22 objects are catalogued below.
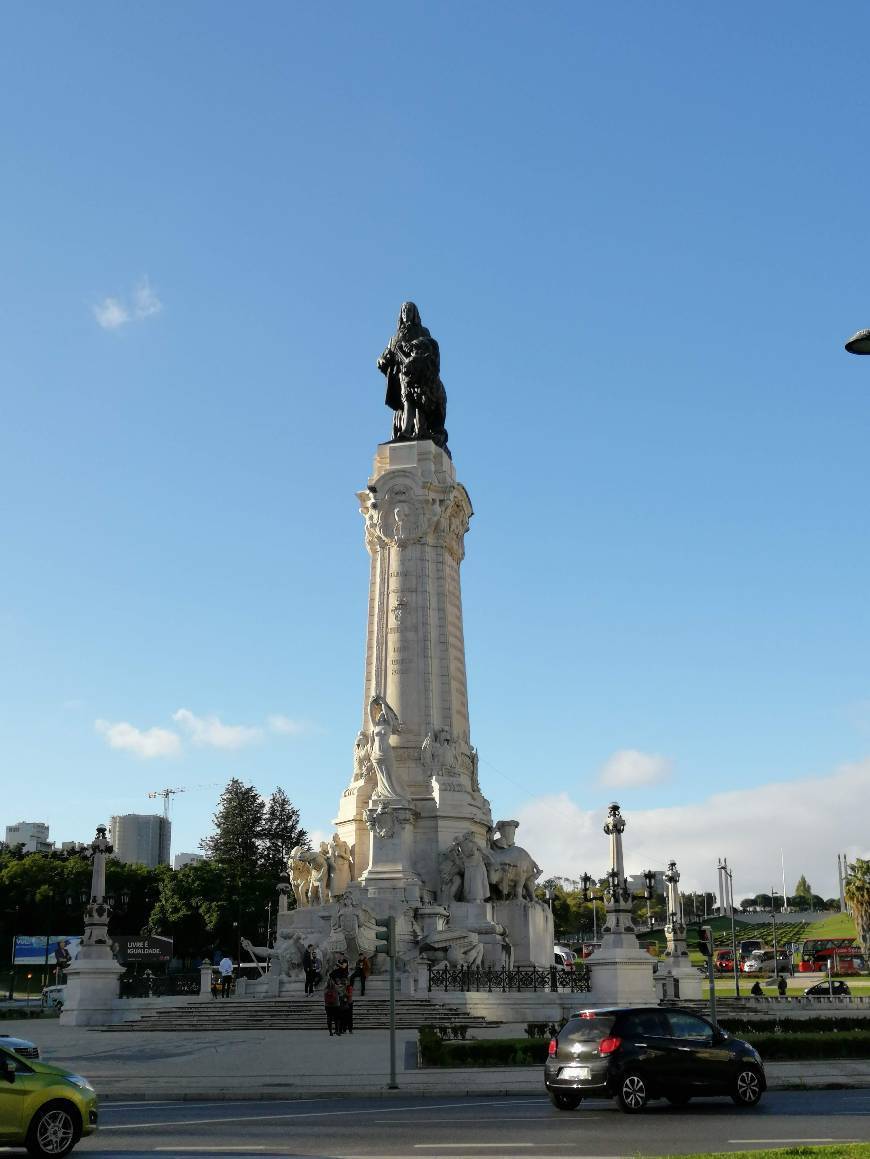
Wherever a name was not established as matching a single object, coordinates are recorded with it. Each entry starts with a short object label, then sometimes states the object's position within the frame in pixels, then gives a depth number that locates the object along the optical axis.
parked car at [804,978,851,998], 55.94
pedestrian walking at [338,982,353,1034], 31.12
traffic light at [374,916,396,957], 22.97
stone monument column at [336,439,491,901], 44.34
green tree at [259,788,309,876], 96.69
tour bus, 79.22
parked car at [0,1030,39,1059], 18.59
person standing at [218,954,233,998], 44.03
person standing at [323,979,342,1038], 31.08
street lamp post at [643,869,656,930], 44.00
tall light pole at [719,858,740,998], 82.54
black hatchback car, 17.20
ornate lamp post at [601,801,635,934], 38.62
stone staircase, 33.41
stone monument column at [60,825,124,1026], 39.53
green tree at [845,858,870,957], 78.75
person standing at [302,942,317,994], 37.28
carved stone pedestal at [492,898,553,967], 43.94
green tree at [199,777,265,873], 98.56
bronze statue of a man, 53.41
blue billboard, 78.94
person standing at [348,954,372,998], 36.84
